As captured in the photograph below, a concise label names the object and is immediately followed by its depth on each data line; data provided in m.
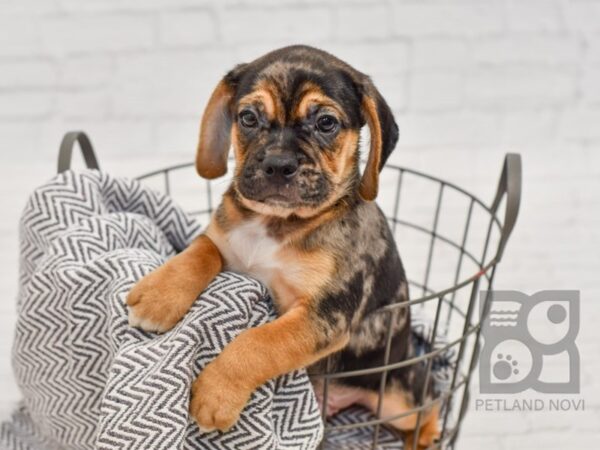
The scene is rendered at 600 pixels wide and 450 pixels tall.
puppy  0.47
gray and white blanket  0.45
